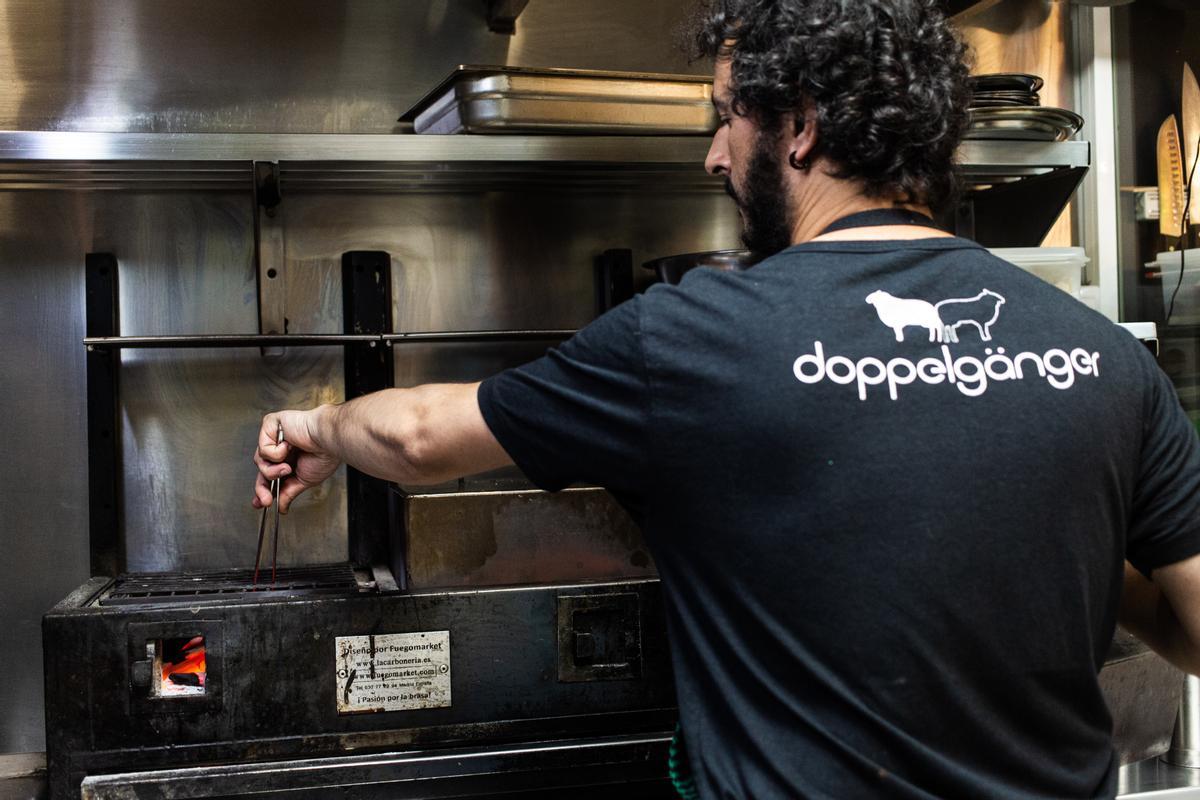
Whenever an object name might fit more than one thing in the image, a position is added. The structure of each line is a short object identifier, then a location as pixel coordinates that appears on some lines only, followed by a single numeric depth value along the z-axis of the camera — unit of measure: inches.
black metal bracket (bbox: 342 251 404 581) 72.7
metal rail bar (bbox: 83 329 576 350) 66.5
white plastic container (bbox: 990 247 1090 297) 70.1
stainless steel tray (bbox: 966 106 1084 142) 67.8
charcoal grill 53.0
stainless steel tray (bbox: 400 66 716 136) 61.4
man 34.4
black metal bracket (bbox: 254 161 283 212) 62.9
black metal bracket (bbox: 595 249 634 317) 78.6
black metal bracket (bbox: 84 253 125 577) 70.5
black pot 66.8
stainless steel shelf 58.5
